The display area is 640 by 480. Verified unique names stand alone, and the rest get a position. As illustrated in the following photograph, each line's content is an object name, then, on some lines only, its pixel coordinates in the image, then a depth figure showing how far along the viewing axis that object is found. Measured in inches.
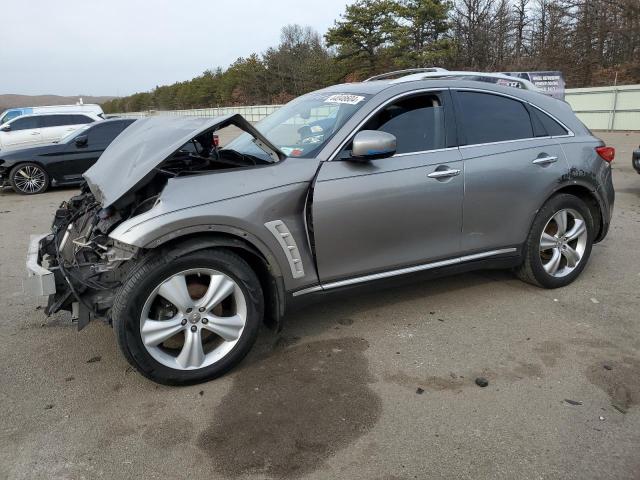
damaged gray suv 116.7
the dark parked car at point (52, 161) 425.7
